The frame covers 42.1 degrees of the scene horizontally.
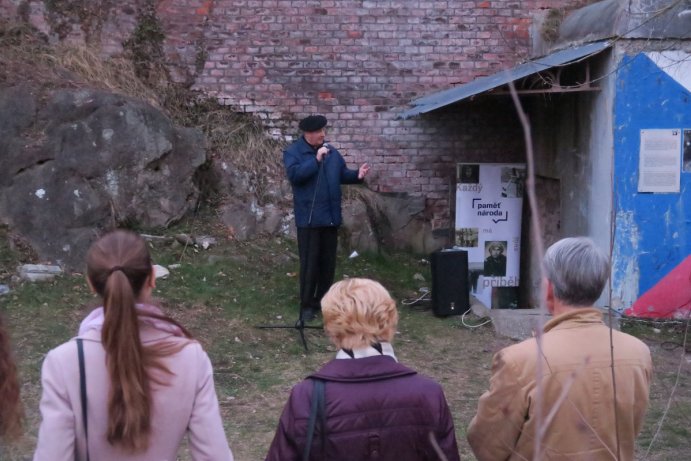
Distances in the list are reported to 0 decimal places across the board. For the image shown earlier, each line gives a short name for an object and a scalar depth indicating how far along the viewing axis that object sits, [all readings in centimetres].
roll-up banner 1013
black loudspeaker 839
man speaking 780
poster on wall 802
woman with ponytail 253
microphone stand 738
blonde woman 269
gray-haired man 266
